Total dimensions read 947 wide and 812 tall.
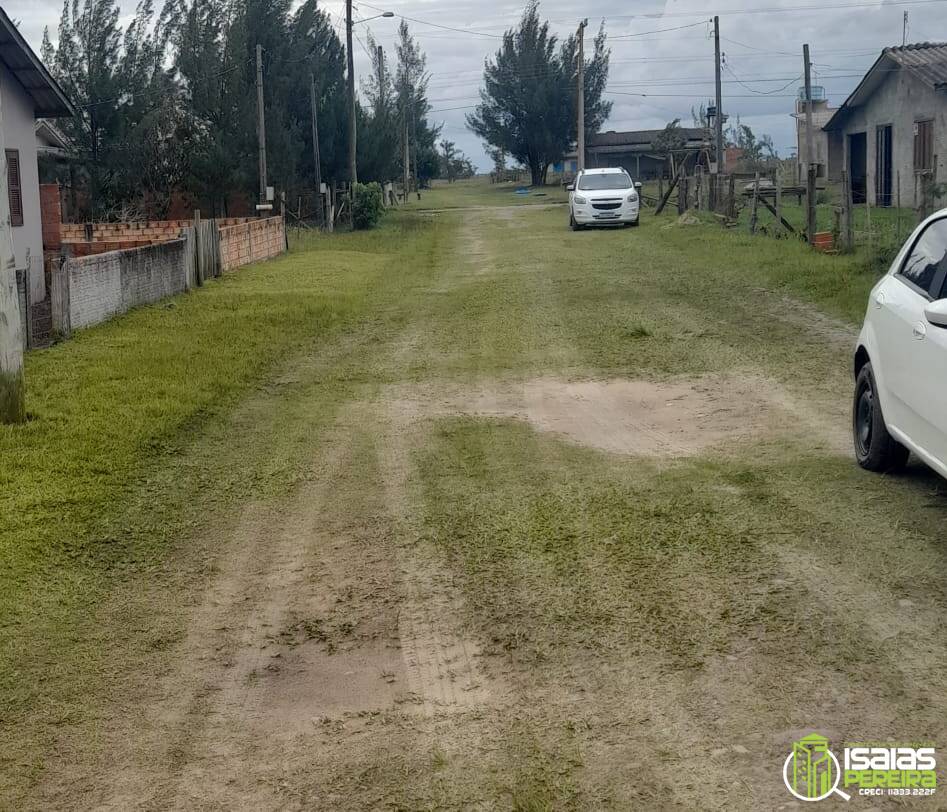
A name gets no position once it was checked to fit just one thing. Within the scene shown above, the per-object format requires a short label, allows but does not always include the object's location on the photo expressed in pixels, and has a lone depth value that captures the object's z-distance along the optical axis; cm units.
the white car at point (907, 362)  594
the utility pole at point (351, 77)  3800
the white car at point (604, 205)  3131
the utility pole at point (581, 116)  5356
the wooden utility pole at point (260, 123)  3381
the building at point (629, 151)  7475
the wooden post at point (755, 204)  2466
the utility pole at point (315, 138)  3966
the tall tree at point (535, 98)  6744
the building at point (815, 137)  4381
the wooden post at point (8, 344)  923
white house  1909
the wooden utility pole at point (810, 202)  2053
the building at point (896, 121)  2994
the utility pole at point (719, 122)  4434
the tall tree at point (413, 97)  7706
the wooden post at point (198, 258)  2008
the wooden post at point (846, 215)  1922
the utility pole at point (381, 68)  5954
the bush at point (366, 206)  3753
